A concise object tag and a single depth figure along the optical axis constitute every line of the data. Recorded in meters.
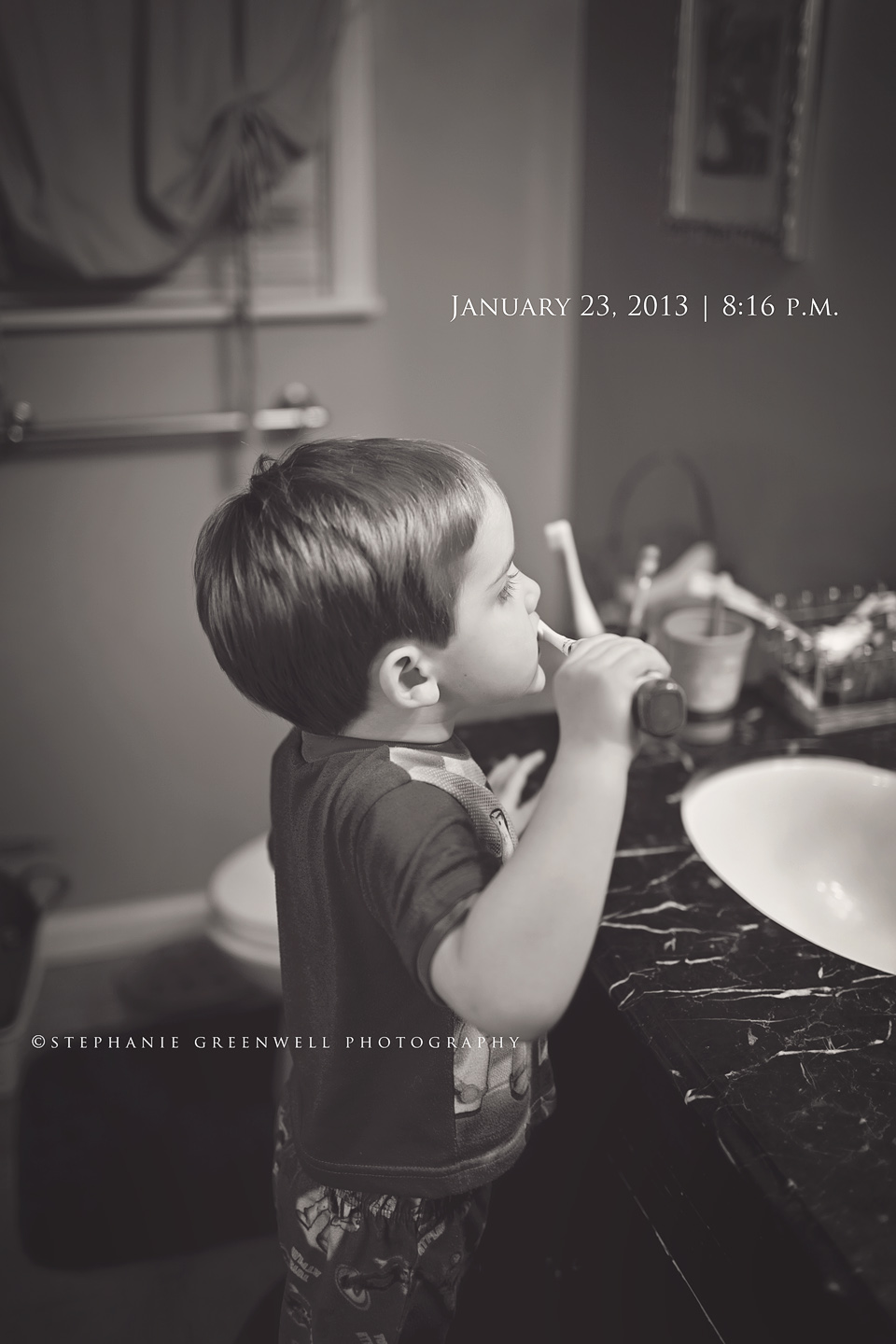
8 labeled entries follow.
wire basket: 1.20
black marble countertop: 0.64
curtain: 1.58
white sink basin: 1.02
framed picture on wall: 1.21
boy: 0.59
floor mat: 1.52
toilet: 1.51
